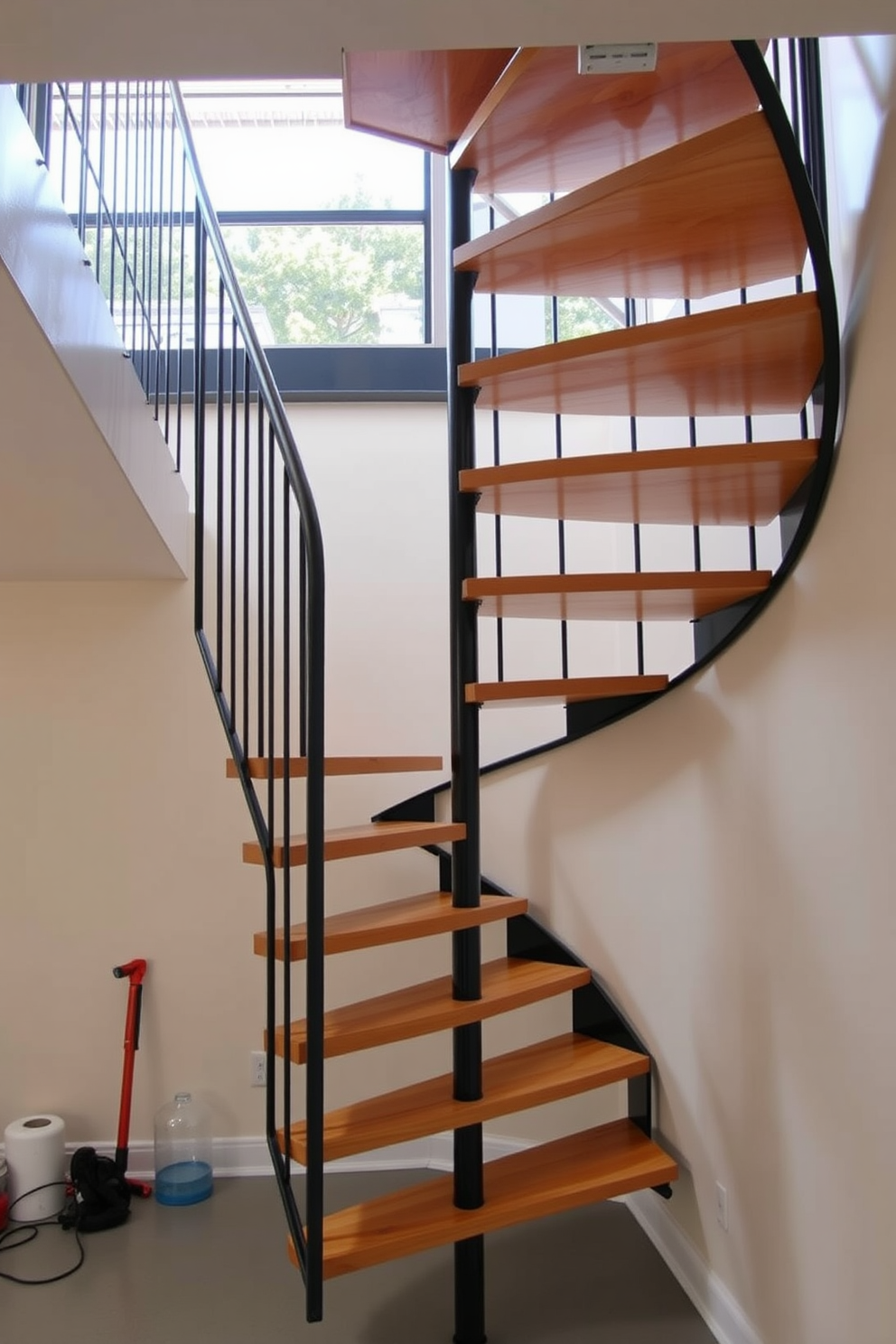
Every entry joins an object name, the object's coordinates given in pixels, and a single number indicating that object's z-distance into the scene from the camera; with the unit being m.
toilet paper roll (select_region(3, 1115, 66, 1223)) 2.92
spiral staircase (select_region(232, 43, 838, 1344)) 1.89
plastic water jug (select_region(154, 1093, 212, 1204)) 3.01
